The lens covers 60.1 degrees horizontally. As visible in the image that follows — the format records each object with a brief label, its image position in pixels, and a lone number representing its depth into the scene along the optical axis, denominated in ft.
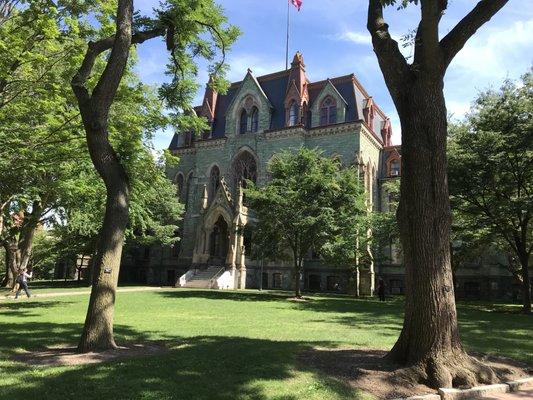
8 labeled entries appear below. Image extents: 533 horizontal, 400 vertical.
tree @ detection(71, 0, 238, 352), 27.94
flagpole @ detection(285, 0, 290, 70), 160.25
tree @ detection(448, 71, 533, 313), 66.08
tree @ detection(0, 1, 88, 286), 37.29
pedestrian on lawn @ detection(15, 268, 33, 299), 73.43
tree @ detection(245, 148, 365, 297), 78.23
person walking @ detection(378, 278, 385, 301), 89.97
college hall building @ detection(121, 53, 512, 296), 117.91
